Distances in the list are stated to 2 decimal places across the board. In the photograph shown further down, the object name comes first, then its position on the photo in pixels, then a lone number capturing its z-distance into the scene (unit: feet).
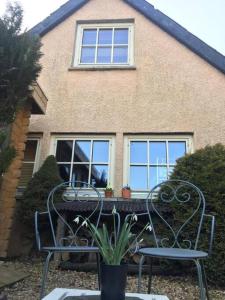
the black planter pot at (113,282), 4.63
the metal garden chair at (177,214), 11.27
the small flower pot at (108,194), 15.42
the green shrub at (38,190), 13.97
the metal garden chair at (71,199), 13.36
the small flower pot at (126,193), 15.46
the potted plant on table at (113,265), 4.65
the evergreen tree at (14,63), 9.21
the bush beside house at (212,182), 10.62
